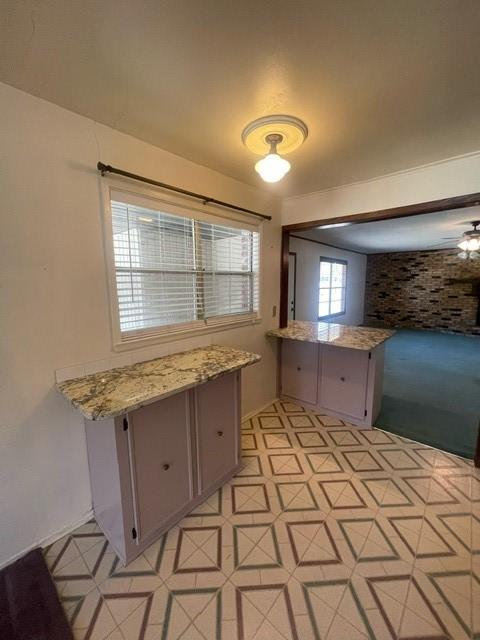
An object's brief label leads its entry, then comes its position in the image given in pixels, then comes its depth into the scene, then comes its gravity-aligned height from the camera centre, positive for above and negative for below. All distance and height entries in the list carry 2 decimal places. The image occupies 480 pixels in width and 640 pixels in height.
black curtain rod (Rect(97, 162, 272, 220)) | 1.51 +0.66
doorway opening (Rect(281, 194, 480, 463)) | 2.71 -0.42
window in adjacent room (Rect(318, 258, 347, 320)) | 6.13 -0.11
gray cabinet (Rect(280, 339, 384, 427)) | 2.58 -1.00
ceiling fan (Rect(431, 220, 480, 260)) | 4.03 +0.66
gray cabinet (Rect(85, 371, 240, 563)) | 1.35 -1.02
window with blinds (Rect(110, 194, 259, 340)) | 1.73 +0.12
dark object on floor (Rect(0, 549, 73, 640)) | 1.08 -1.41
